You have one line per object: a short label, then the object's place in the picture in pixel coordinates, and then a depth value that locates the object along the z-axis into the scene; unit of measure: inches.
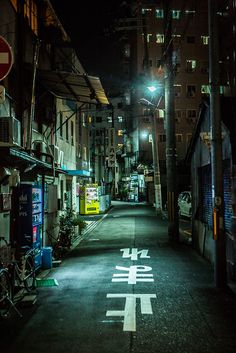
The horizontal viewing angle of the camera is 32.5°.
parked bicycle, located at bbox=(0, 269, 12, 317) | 300.4
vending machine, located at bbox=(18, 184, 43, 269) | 447.5
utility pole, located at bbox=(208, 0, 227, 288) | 378.3
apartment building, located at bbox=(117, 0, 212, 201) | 2197.3
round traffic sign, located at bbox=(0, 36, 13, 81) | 249.1
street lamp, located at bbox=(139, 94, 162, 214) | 1364.1
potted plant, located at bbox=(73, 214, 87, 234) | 801.1
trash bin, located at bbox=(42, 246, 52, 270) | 499.9
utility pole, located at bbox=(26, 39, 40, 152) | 520.1
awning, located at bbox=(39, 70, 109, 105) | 548.1
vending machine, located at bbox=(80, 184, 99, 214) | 1393.9
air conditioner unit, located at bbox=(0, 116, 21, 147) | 378.9
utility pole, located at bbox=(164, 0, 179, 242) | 726.5
